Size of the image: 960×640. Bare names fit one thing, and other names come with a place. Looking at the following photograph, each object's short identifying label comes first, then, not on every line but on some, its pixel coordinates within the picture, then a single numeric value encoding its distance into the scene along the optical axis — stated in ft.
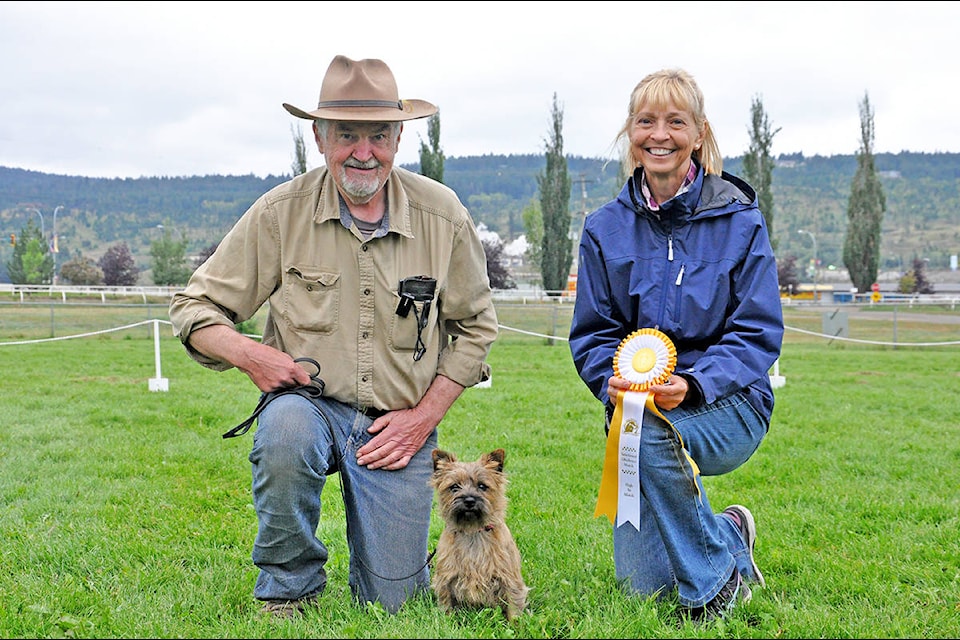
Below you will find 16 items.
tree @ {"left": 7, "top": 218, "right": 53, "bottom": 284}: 229.66
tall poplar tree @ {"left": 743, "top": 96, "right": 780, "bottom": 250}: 146.20
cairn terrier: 12.65
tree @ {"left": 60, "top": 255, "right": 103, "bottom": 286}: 230.68
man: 12.74
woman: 11.73
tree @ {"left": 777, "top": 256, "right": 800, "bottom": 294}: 242.78
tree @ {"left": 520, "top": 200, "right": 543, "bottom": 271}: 273.13
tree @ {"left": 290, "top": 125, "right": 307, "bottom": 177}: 154.30
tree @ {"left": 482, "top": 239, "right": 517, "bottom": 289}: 205.36
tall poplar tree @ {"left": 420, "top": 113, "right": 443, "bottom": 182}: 128.16
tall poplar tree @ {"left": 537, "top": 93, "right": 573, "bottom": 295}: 135.44
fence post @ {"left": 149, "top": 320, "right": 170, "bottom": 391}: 41.18
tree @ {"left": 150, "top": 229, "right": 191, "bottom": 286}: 236.43
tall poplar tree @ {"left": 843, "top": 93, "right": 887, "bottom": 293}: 157.07
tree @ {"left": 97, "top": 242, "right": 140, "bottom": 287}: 240.73
